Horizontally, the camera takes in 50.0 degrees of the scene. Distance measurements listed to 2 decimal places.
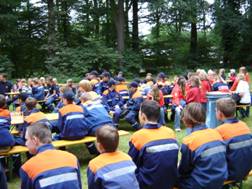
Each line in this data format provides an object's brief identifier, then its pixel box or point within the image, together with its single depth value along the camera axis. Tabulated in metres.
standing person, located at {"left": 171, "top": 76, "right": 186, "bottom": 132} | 6.66
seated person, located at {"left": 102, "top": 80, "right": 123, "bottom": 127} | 6.85
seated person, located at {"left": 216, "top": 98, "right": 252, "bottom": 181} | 3.10
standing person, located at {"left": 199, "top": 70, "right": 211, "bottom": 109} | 6.23
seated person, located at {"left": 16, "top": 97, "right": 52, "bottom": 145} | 4.27
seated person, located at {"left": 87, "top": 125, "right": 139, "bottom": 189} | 2.35
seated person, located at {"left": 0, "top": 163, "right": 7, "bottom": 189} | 2.35
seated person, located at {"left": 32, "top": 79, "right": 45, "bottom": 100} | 8.73
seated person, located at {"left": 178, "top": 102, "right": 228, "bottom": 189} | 2.77
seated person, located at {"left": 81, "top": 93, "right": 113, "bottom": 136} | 4.74
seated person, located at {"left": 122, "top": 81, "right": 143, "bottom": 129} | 6.33
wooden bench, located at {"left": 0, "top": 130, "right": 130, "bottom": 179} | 4.17
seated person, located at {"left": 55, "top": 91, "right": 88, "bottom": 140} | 4.55
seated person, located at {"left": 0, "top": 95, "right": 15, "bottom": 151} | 4.07
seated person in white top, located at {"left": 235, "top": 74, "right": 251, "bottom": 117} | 7.08
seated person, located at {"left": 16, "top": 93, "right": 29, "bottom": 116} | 4.82
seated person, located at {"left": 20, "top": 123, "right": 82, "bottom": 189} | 2.30
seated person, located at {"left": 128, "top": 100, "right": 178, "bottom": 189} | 2.82
